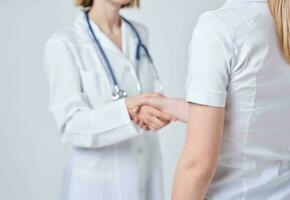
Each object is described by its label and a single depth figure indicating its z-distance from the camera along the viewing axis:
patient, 1.58
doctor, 2.40
